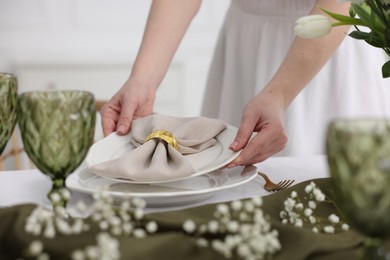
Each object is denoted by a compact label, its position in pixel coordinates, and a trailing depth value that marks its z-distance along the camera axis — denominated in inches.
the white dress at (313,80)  74.8
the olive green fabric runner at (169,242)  32.1
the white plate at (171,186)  42.3
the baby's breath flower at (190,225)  30.6
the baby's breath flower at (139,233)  30.9
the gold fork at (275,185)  46.8
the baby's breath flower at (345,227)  37.3
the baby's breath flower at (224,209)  30.6
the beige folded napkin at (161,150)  44.3
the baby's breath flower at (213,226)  30.2
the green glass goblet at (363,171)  28.5
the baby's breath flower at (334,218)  36.2
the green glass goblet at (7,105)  40.6
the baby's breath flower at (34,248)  27.2
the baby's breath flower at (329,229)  37.2
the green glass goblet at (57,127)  37.4
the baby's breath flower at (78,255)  27.6
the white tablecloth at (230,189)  45.3
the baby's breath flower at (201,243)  31.5
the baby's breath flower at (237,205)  31.7
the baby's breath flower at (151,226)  30.3
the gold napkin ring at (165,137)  47.9
